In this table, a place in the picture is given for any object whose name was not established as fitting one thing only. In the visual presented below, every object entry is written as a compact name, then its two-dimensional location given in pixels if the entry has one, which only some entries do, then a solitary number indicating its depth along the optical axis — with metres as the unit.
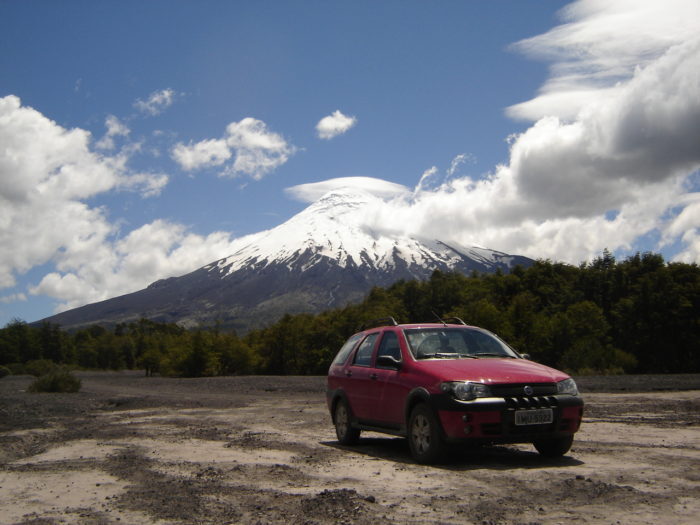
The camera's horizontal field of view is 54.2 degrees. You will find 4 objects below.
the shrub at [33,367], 68.66
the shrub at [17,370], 82.93
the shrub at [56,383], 31.69
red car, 7.66
